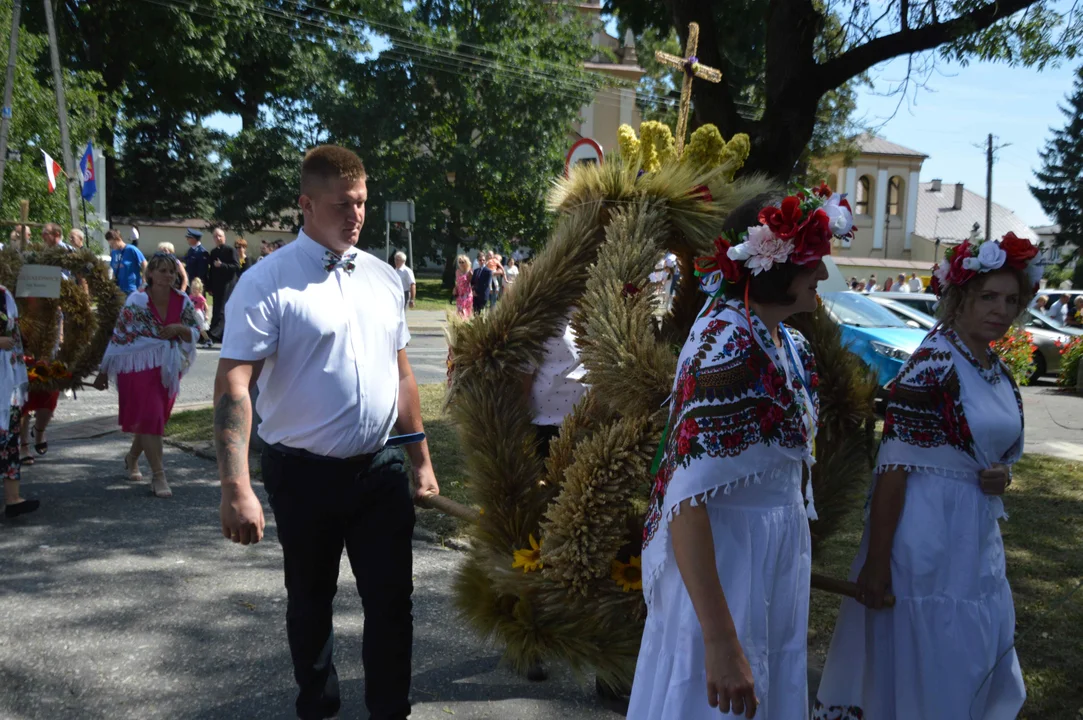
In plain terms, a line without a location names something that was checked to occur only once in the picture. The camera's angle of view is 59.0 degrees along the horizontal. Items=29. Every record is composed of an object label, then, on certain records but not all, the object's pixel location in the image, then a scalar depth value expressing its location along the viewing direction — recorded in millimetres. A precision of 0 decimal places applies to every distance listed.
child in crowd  13719
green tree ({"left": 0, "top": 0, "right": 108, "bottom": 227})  20891
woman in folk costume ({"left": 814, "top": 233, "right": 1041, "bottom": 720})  3004
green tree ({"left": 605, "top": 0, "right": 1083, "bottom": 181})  7281
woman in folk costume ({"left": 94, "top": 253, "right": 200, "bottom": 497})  6785
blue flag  19372
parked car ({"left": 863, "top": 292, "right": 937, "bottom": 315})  15531
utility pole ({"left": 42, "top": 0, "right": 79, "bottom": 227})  20219
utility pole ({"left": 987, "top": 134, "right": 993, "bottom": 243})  40684
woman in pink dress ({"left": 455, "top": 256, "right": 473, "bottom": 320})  20328
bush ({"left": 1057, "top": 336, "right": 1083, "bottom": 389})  15609
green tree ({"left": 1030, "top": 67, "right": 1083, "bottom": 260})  54688
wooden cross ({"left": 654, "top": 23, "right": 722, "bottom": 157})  3898
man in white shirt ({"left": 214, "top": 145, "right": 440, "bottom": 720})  3057
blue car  11609
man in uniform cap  17266
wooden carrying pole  2967
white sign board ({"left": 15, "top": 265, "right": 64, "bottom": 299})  7074
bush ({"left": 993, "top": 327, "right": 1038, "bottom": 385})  13045
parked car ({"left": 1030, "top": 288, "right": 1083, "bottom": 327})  23344
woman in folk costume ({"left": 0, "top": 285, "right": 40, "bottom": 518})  6035
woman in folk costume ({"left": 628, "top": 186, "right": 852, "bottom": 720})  2205
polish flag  15734
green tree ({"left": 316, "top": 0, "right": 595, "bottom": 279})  33156
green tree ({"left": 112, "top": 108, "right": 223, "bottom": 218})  41281
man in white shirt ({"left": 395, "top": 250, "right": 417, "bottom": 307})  20819
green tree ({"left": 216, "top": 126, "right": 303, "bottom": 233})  38969
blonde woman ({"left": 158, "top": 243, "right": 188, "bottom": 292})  7513
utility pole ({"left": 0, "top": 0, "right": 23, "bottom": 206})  18219
